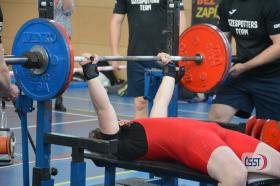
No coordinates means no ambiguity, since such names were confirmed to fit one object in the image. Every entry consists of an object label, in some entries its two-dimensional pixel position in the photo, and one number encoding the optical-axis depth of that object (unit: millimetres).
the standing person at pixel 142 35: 6366
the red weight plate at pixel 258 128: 5029
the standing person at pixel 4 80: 3318
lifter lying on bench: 3972
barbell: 4178
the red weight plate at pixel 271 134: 4798
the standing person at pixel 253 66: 5548
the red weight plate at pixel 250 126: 5134
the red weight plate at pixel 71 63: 4155
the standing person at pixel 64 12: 8807
